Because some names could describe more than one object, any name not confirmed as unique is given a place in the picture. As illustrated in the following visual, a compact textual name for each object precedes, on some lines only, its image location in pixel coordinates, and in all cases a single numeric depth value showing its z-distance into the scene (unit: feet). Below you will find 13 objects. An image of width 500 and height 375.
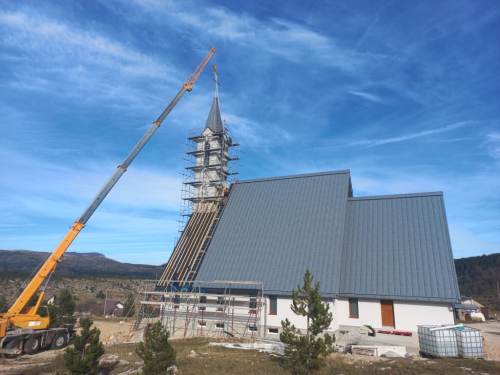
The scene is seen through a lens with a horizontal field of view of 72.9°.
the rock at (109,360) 55.43
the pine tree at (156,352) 37.45
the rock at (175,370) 47.58
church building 76.64
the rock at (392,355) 58.75
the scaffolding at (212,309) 82.28
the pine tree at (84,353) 41.98
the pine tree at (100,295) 220.43
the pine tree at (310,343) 44.78
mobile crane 66.54
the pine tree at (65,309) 96.11
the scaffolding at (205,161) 135.22
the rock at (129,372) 48.42
